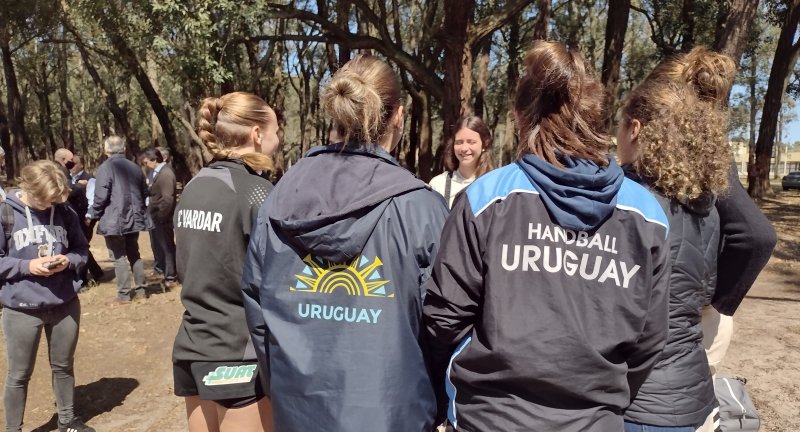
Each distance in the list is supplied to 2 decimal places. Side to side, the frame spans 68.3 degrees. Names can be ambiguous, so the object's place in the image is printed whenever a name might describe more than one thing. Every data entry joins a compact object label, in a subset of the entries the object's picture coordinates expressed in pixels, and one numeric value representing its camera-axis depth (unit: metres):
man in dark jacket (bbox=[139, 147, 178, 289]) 7.89
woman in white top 3.97
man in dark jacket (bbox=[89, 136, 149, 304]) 7.25
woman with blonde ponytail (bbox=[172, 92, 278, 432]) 2.33
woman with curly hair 1.87
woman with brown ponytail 1.52
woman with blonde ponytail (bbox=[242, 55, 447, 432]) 1.71
